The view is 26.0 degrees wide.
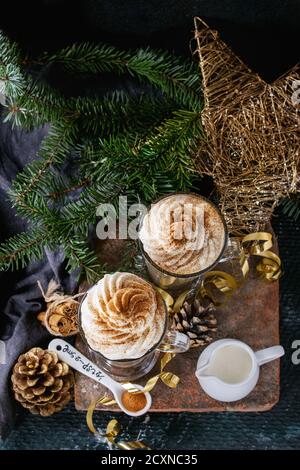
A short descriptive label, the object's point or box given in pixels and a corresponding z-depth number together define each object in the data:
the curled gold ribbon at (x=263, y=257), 1.03
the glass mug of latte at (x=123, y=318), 0.85
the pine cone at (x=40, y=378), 1.03
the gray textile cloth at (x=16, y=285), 1.05
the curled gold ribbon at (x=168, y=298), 1.02
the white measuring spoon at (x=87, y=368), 1.00
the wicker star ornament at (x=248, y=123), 0.80
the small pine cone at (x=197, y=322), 1.01
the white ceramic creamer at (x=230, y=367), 0.97
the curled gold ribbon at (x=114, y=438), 1.08
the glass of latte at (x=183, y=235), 0.85
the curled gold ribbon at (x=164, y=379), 1.00
